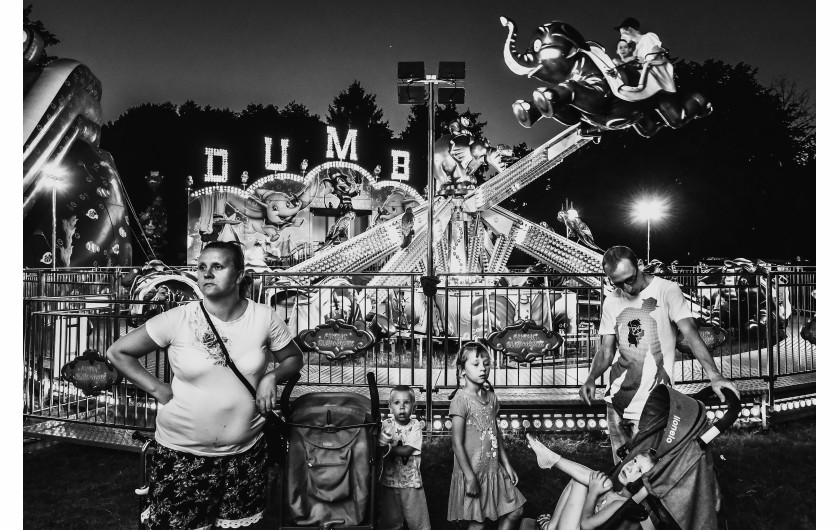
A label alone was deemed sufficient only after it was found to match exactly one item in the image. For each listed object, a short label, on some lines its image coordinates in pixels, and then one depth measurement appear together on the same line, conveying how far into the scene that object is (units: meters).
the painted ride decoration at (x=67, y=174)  15.40
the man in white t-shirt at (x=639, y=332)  3.62
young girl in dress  3.32
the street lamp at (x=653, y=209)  22.88
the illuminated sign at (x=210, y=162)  23.89
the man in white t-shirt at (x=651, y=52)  7.54
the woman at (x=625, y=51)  7.96
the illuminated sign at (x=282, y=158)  25.09
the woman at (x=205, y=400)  2.66
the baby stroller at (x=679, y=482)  2.72
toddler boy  3.43
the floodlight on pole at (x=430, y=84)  6.17
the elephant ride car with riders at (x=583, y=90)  7.69
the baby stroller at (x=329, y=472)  2.99
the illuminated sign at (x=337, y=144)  26.75
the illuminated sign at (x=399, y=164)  27.39
